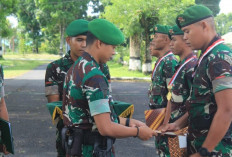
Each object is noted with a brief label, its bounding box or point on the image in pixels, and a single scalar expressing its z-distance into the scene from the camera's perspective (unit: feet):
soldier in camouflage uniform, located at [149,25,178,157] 11.90
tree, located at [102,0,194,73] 59.73
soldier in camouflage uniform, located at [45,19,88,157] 10.62
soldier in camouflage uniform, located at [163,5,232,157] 6.70
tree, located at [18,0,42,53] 154.40
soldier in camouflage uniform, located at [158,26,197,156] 10.07
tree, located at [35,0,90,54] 136.67
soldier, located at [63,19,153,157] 7.05
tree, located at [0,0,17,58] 66.33
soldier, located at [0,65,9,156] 9.62
